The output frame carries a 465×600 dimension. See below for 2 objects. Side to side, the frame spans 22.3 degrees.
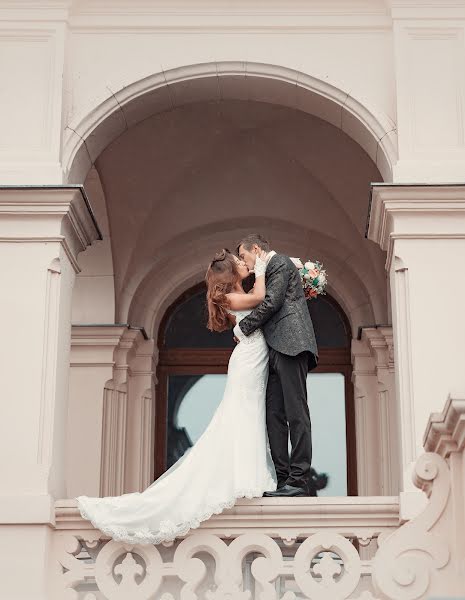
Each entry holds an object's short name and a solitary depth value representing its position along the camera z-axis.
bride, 7.93
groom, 8.27
